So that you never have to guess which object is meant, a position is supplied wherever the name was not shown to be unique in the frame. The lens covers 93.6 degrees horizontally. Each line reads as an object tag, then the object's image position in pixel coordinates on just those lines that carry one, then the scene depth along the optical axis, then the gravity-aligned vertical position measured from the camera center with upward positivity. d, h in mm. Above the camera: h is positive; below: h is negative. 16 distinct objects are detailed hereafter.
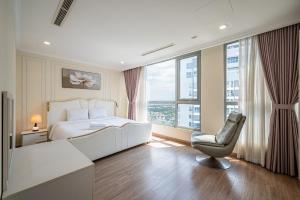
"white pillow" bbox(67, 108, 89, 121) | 3972 -391
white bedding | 2757 -607
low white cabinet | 934 -558
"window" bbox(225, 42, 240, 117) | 3009 +493
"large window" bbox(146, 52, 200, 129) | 3787 +257
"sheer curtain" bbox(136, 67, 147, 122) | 4961 +10
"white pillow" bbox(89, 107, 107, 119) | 4410 -398
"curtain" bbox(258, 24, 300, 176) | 2221 +102
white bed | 2596 -652
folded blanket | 3045 -560
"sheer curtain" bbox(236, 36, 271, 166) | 2570 -89
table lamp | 3555 -503
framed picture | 4279 +684
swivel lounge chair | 2422 -763
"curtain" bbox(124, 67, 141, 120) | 5156 +500
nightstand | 3303 -877
